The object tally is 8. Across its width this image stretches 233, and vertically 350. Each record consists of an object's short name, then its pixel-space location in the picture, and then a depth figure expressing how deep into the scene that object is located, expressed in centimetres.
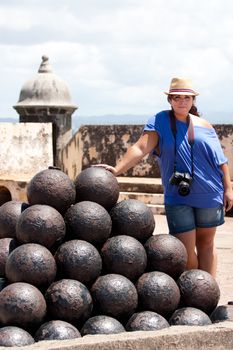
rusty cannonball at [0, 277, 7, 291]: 420
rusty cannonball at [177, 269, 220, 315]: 437
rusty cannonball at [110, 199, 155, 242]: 447
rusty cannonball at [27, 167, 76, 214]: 447
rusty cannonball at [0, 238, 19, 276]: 437
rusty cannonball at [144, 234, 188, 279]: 440
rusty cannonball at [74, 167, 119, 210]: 457
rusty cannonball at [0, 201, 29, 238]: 460
